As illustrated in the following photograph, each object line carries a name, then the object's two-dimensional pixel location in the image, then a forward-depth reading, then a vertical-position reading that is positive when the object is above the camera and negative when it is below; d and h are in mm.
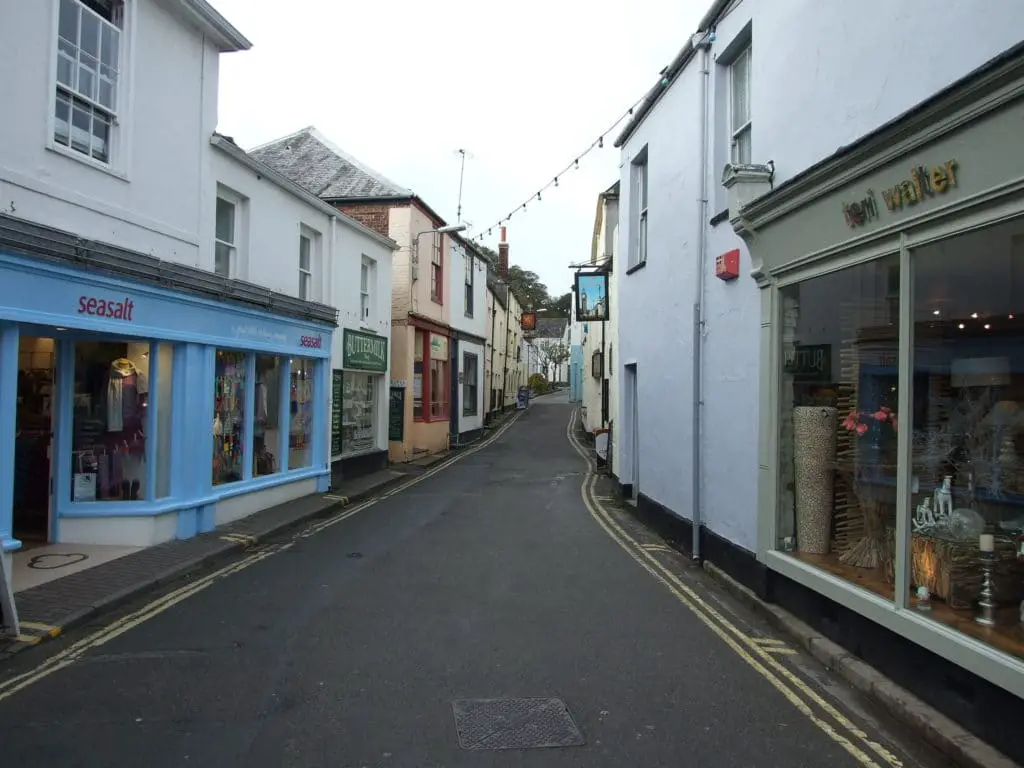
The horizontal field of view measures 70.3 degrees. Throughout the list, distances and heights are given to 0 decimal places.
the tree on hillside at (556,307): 92562 +11634
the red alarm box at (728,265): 7758 +1484
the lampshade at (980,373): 5000 +242
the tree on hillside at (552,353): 85812 +5289
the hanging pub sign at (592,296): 16219 +2285
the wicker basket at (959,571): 4473 -1056
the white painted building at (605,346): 19641 +1726
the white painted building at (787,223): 4383 +1455
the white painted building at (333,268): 11641 +2401
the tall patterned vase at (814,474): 6484 -637
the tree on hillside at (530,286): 74812 +12226
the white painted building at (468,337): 26594 +2289
